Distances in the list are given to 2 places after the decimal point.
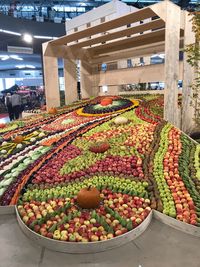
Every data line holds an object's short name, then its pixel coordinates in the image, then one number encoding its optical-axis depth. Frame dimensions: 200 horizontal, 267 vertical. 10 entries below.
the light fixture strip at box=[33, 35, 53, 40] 14.93
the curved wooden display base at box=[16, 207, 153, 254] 2.34
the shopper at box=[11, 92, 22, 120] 10.45
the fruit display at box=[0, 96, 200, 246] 2.66
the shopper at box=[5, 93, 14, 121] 10.46
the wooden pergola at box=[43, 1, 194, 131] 4.86
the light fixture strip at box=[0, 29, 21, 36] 12.98
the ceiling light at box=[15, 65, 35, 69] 25.02
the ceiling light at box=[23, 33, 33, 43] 13.95
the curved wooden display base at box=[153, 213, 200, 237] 2.52
